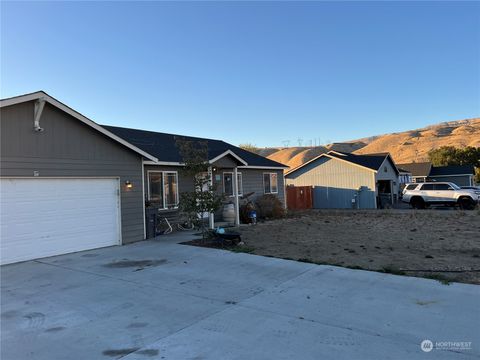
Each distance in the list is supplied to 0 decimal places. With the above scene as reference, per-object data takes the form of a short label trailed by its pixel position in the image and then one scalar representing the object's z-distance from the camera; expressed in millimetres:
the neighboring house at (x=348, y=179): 26578
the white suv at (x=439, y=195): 22942
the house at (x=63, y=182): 8781
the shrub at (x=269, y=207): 18641
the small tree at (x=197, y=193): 10891
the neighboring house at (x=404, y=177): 38812
